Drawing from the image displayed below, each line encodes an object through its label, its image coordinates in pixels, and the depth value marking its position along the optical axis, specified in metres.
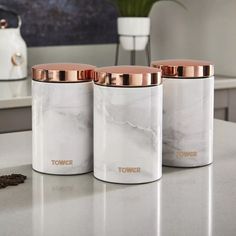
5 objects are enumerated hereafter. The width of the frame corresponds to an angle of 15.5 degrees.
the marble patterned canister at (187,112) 1.36
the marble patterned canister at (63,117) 1.32
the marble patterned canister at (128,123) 1.26
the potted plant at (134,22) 3.07
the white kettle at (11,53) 2.81
